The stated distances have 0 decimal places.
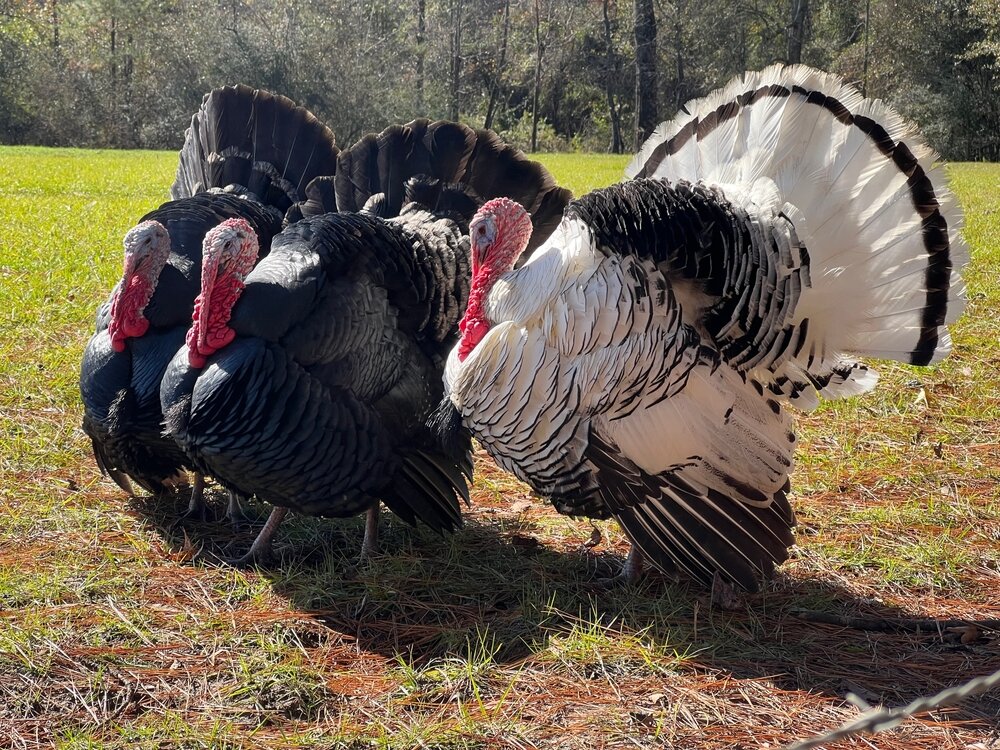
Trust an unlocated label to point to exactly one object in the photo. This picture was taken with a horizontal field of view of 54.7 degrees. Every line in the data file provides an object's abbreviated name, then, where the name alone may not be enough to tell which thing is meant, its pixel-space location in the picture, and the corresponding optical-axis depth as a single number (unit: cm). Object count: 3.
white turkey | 334
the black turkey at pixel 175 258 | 387
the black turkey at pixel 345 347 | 349
